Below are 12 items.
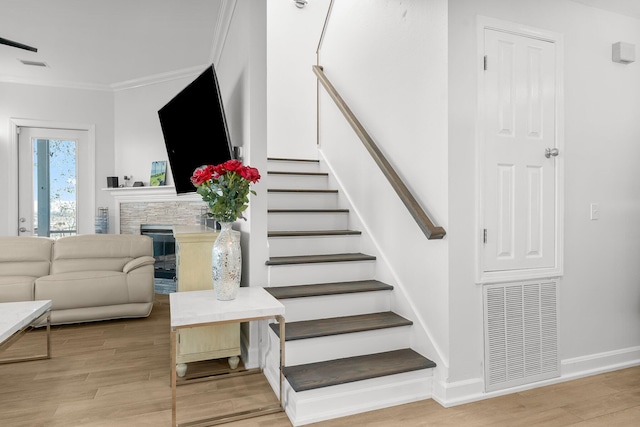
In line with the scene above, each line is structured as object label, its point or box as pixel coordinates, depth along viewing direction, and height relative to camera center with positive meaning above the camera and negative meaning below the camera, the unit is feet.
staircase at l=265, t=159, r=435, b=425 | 7.20 -2.37
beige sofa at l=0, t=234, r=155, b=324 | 12.18 -1.96
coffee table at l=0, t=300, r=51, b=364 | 7.18 -2.08
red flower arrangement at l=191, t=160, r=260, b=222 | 7.43 +0.49
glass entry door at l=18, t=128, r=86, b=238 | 18.04 +1.44
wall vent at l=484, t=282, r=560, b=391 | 7.93 -2.49
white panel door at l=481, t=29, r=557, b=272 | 7.89 +1.15
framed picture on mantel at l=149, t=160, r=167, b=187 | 17.94 +1.77
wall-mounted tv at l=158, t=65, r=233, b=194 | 9.94 +2.34
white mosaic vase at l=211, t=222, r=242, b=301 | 7.45 -0.98
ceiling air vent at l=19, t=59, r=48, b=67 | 15.96 +5.99
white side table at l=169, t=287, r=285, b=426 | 6.47 -1.70
